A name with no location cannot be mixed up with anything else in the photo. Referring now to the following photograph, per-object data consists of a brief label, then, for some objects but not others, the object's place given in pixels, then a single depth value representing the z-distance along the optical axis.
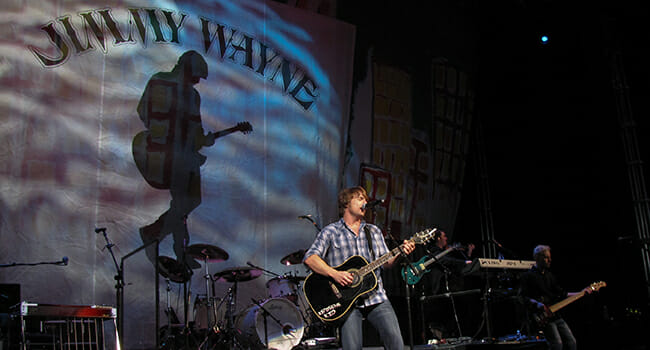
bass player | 7.20
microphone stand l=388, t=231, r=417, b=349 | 4.41
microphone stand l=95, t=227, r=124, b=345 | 5.96
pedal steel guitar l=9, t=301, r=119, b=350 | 4.48
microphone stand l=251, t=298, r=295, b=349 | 7.15
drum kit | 6.95
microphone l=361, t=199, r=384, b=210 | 4.59
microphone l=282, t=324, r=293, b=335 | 7.38
